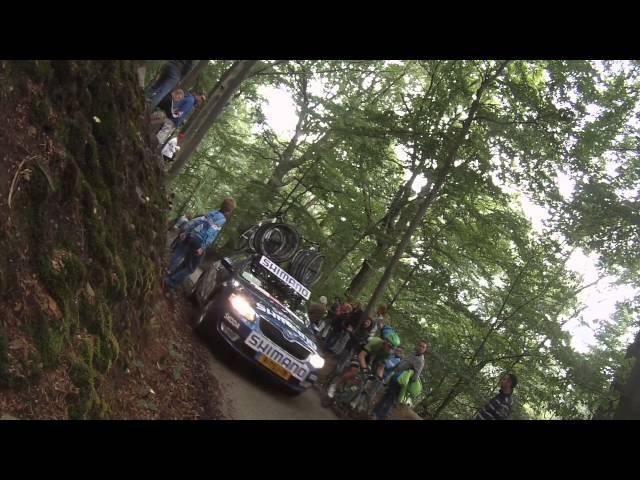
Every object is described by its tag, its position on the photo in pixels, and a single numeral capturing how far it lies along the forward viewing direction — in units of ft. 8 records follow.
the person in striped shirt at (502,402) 29.04
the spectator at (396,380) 33.94
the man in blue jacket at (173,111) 35.42
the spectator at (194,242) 32.09
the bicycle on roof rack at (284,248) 41.81
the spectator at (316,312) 43.33
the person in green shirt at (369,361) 36.52
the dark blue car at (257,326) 29.25
